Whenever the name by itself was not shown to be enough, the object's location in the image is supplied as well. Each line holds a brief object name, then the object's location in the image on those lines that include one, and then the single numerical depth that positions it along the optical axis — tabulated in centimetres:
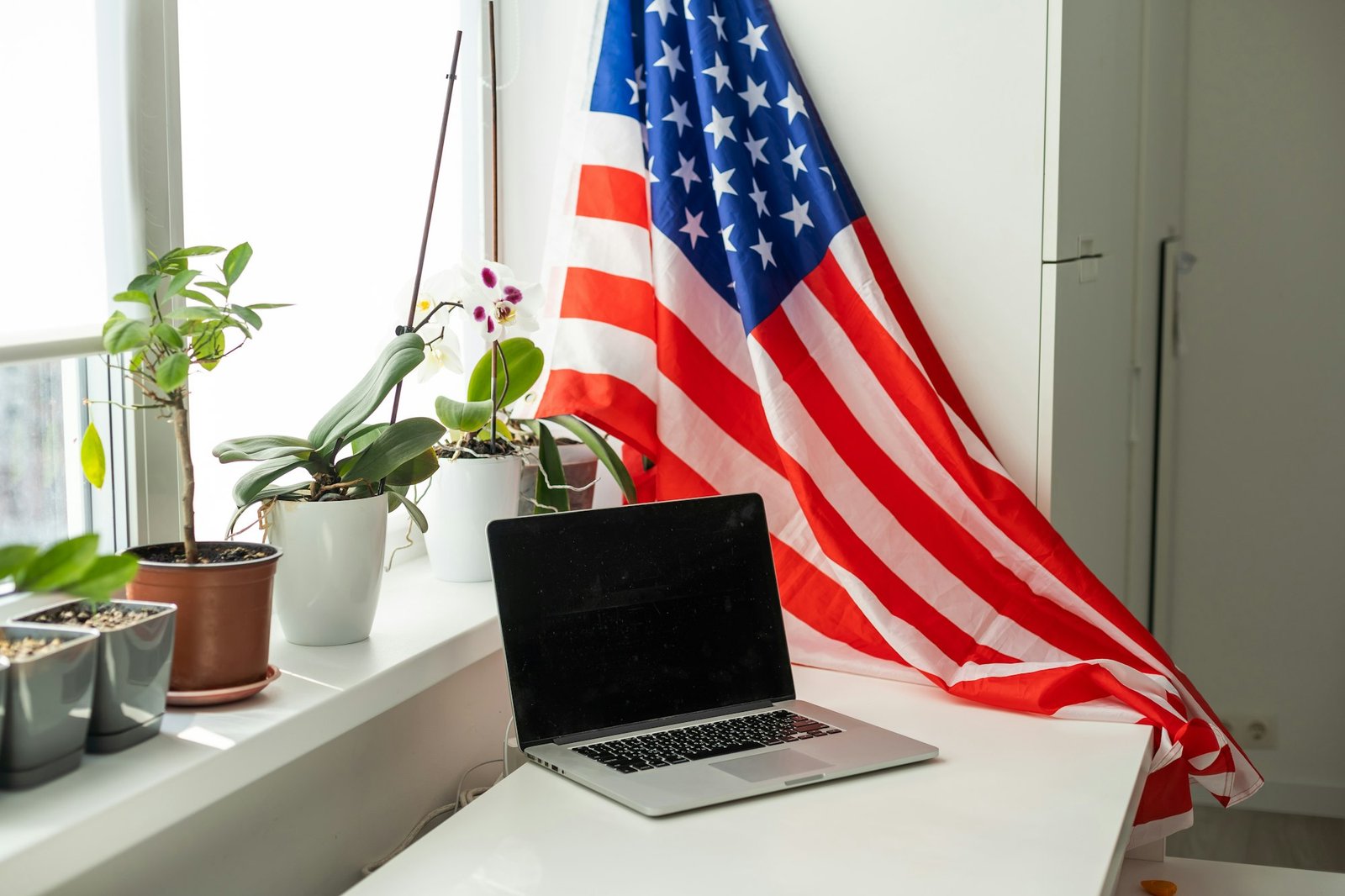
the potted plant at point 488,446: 134
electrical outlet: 267
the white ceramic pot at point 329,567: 111
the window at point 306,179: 122
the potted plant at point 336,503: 110
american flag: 138
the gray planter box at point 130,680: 85
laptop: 108
